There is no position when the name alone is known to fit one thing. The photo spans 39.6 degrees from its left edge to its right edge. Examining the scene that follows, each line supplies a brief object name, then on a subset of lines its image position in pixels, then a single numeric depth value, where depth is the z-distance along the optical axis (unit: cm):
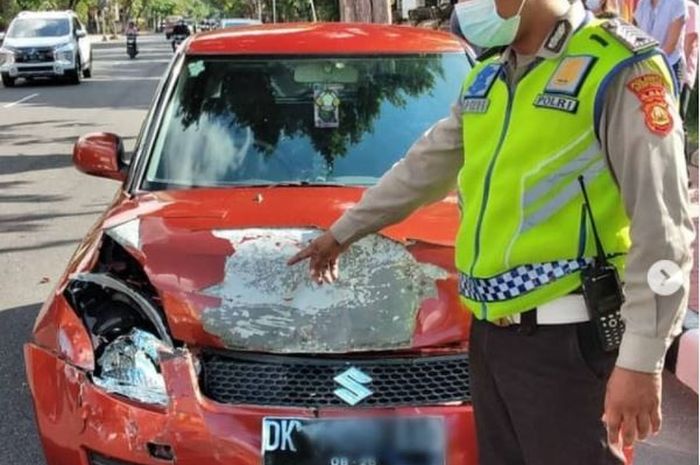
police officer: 191
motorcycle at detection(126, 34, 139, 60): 3972
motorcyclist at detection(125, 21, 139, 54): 3972
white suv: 2355
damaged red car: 280
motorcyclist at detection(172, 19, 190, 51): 3754
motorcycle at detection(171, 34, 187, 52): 3809
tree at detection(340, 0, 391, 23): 1192
